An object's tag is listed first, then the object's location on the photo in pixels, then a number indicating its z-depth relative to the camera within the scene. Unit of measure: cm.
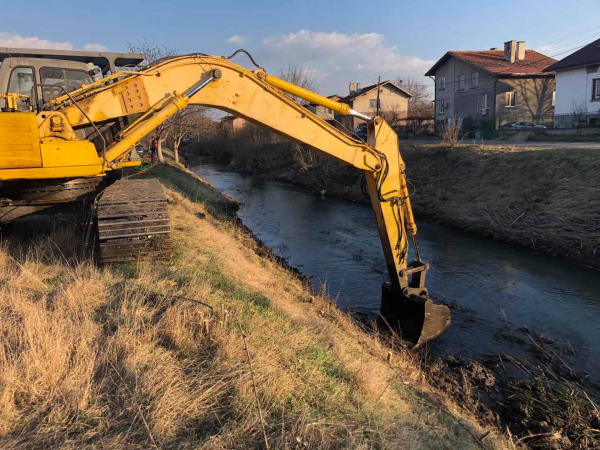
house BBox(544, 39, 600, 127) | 2823
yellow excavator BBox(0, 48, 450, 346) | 481
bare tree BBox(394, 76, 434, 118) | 5244
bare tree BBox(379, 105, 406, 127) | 3317
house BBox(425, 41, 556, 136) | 3544
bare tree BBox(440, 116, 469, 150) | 1948
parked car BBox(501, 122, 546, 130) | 2986
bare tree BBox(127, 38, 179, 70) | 2390
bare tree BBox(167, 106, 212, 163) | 2337
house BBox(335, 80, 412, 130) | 4762
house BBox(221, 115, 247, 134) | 4594
